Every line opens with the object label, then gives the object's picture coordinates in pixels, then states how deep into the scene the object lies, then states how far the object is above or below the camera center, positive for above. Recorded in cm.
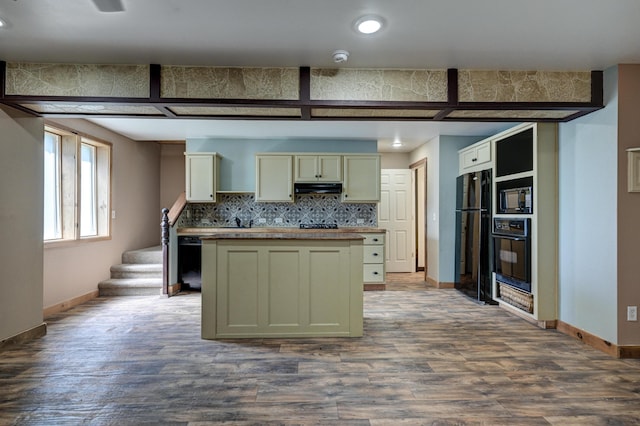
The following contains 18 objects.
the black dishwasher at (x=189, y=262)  509 -74
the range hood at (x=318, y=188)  529 +39
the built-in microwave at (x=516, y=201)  347 +13
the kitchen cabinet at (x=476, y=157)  420 +74
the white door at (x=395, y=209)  636 +7
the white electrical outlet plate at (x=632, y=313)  267 -80
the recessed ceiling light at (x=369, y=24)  202 +116
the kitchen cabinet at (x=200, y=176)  521 +57
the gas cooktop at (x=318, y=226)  550 -22
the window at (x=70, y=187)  407 +33
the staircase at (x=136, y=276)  468 -93
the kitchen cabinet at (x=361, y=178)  529 +55
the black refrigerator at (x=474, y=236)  423 -32
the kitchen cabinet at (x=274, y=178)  524 +54
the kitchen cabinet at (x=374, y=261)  517 -74
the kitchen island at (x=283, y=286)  303 -66
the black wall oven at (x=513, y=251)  351 -43
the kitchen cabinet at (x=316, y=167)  525 +71
